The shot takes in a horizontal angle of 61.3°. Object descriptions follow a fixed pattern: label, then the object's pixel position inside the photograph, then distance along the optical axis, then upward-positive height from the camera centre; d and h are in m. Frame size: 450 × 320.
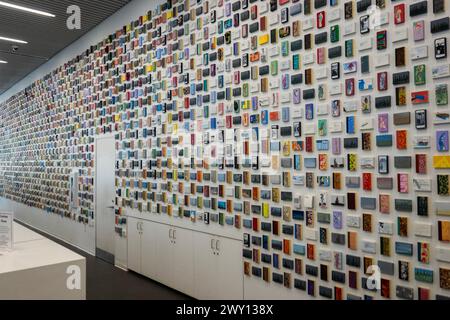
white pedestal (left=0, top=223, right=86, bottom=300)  2.41 -0.72
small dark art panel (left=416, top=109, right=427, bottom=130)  2.33 +0.23
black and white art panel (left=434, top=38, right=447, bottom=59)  2.24 +0.65
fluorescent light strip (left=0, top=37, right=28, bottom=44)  6.62 +2.23
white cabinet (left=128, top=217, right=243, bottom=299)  3.67 -1.08
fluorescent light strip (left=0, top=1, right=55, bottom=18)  5.15 +2.21
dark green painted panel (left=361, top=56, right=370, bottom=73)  2.62 +0.65
